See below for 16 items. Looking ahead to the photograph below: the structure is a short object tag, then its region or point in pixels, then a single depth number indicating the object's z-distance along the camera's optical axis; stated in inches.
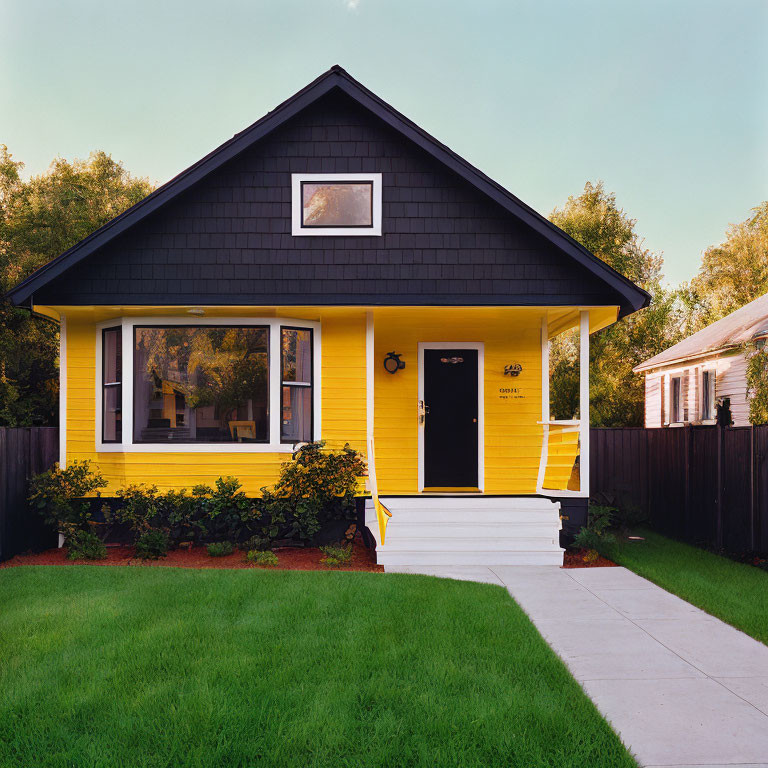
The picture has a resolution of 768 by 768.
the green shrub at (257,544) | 313.7
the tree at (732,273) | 1098.7
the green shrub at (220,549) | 310.5
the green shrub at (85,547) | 309.7
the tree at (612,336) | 816.9
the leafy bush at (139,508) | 314.8
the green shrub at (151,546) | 307.1
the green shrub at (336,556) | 291.7
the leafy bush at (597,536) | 313.9
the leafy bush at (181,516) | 319.9
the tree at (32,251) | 598.2
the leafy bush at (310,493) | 313.0
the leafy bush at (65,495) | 314.5
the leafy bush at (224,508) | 318.3
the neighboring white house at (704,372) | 577.4
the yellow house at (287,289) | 329.4
